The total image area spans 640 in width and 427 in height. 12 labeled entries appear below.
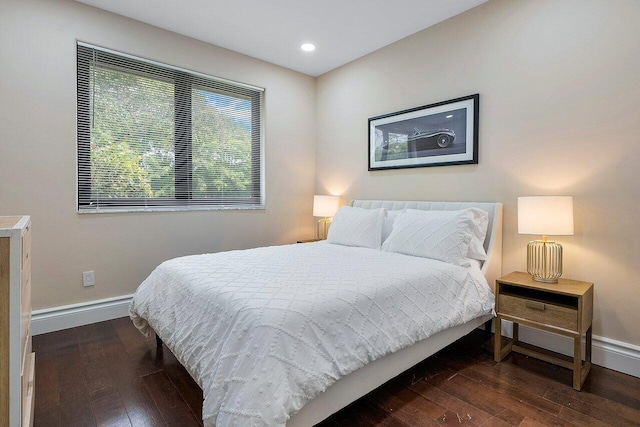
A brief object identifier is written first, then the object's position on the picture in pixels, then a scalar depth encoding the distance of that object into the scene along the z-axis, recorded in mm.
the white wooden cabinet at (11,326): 1095
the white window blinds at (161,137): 2812
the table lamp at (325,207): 3809
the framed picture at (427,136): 2803
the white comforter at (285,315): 1230
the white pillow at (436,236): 2328
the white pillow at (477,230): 2432
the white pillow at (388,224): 3008
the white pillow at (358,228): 2957
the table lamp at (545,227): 2047
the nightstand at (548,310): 1908
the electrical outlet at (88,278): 2781
